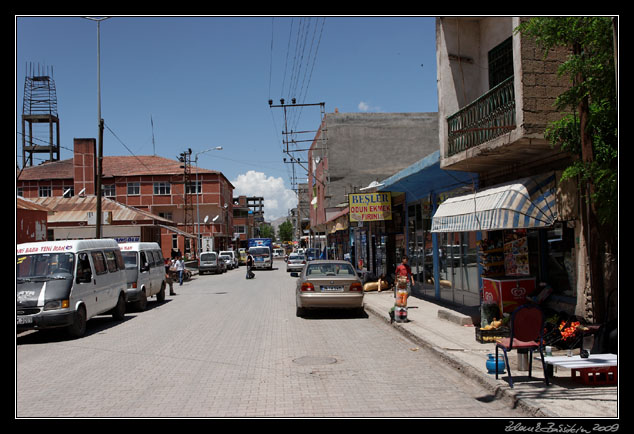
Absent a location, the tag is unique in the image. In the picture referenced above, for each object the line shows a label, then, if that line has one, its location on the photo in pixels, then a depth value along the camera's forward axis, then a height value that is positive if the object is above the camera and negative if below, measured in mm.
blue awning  14305 +1542
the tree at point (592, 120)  6762 +1465
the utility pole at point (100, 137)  22922 +4263
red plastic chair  6621 -1252
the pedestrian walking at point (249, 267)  35856 -2301
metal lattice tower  67550 +16544
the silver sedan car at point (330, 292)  14359 -1605
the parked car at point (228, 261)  56719 -2899
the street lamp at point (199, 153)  52225 +7841
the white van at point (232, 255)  59406 -2395
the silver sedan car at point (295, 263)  43062 -2472
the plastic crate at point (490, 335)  9648 -1901
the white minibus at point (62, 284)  11266 -1068
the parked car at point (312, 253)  51297 -2204
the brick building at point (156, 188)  71562 +6271
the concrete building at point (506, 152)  9375 +1492
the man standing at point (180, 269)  32406 -2078
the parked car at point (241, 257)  71688 -3222
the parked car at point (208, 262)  47594 -2521
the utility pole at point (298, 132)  33094 +7286
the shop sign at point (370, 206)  21938 +977
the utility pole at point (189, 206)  69250 +3358
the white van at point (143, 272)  17275 -1282
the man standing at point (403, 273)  12891 -1044
